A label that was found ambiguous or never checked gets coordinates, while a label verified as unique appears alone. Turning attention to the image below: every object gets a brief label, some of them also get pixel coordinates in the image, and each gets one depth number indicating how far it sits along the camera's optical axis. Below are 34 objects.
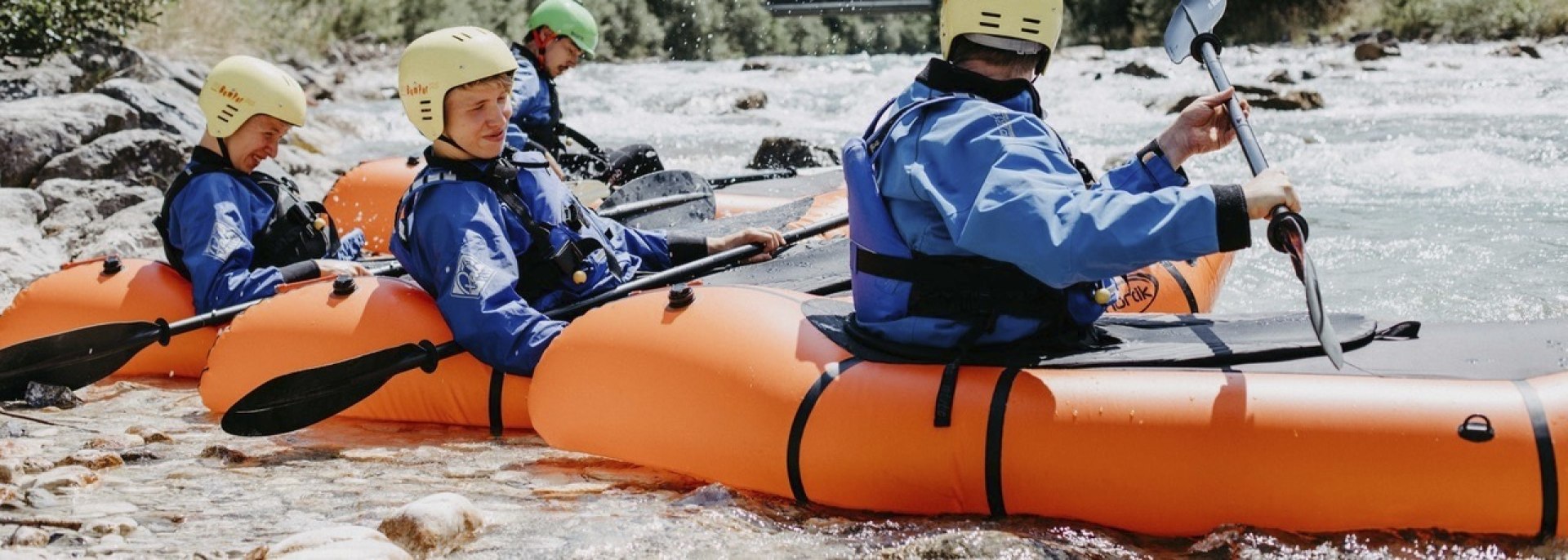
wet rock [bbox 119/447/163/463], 3.64
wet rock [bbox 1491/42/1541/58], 18.18
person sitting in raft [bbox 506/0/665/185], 7.01
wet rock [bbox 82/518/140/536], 2.88
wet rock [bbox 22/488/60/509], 3.10
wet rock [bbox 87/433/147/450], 3.75
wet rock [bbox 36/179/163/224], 7.27
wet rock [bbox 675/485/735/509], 3.25
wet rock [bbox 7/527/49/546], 2.78
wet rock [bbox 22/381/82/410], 4.37
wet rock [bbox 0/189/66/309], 6.31
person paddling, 2.60
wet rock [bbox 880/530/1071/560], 2.73
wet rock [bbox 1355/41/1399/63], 19.11
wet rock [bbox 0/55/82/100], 10.58
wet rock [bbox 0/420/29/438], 3.91
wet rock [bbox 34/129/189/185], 7.96
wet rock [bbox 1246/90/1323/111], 13.85
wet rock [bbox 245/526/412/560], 2.58
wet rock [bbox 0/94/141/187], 8.09
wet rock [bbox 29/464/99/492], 3.25
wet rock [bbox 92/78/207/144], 9.23
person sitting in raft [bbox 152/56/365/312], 4.54
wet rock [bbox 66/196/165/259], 6.71
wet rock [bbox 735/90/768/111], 16.38
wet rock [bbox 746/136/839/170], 9.88
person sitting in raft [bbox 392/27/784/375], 3.71
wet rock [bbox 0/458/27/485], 3.30
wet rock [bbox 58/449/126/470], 3.50
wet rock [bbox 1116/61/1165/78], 18.16
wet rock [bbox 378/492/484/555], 2.86
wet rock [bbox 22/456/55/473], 3.44
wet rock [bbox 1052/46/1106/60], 22.59
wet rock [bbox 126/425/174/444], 3.85
